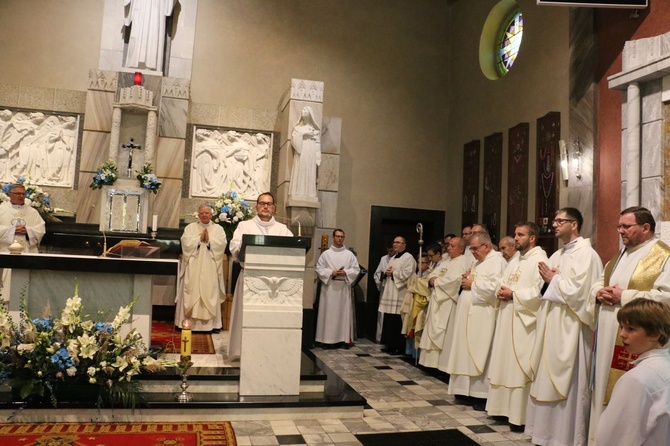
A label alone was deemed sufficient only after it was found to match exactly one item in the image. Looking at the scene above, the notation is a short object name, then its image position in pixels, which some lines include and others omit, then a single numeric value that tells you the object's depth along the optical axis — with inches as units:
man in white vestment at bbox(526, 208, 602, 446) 174.9
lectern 193.5
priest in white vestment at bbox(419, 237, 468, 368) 272.7
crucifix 342.6
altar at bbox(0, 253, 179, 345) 196.1
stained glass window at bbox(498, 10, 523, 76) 380.1
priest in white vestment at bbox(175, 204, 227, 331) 312.8
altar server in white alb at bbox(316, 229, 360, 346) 364.8
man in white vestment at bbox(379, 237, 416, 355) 350.0
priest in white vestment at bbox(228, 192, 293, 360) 222.2
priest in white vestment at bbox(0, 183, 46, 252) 274.2
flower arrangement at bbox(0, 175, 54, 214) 316.8
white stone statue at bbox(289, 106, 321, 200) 356.2
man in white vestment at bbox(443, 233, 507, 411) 224.1
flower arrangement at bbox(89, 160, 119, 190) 308.7
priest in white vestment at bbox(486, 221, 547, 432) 193.6
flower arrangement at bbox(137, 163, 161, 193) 311.0
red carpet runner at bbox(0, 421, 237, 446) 157.0
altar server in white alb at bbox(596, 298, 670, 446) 86.0
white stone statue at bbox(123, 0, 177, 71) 383.9
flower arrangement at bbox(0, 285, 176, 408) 175.6
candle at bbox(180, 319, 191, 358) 183.2
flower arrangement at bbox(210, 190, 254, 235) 331.9
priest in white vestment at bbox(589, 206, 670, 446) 152.0
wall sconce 279.6
